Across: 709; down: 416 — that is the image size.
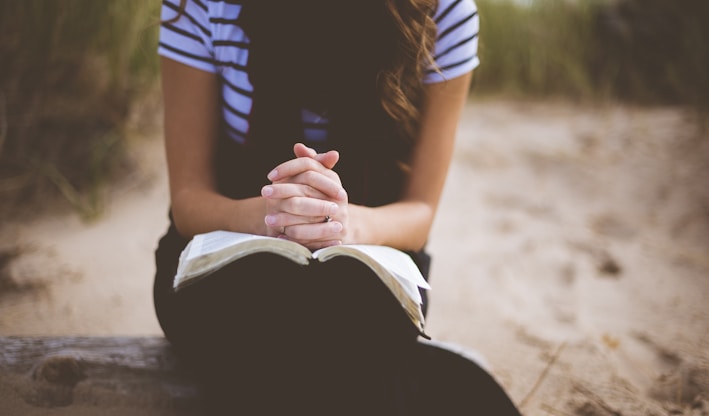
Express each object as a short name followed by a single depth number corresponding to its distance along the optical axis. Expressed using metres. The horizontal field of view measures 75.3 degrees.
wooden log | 0.97
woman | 0.80
